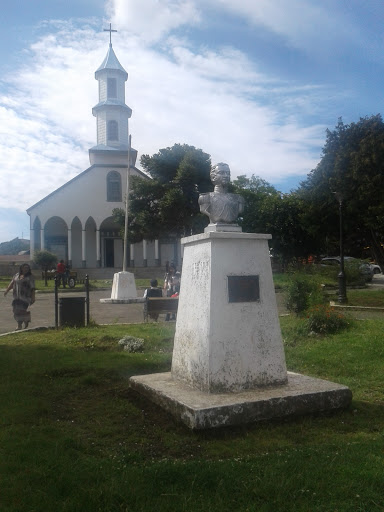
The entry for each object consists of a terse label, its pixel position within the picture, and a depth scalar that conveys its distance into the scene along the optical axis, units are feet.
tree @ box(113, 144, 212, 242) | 108.37
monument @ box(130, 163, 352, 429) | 15.44
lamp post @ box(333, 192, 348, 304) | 53.88
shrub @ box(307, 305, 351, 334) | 30.68
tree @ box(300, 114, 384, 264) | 67.36
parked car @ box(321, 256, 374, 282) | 80.87
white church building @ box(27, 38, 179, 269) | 141.49
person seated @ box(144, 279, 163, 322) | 44.91
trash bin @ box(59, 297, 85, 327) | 36.04
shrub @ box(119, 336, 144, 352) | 26.53
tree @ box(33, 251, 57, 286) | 114.93
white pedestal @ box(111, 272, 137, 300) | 63.26
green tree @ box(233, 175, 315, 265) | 129.39
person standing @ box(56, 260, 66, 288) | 91.36
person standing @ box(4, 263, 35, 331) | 36.32
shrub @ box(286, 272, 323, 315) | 37.47
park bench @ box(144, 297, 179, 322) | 37.65
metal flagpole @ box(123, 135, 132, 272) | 65.77
